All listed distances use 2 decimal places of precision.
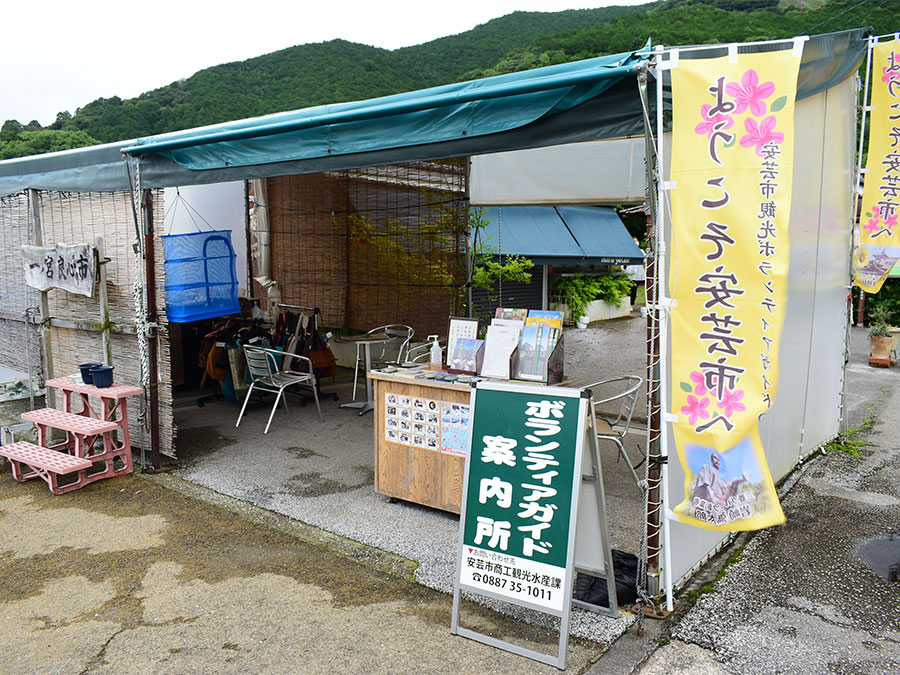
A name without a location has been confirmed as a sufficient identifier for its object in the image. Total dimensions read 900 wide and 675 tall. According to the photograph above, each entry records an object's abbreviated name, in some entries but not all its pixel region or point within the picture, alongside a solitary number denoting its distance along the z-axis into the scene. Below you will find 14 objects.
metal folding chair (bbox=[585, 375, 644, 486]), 4.43
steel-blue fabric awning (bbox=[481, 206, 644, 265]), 11.85
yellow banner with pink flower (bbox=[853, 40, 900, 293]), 5.14
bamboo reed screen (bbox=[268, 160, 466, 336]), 7.56
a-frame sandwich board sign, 2.91
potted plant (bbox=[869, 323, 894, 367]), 10.49
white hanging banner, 5.53
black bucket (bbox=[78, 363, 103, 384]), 5.38
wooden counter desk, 4.24
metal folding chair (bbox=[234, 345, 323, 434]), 6.54
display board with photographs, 4.22
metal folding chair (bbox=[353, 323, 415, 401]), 7.84
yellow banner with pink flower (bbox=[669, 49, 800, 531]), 2.68
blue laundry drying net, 6.29
